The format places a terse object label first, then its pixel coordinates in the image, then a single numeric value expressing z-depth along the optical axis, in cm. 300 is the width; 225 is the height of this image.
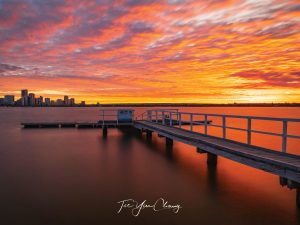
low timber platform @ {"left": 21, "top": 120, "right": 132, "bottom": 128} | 3179
